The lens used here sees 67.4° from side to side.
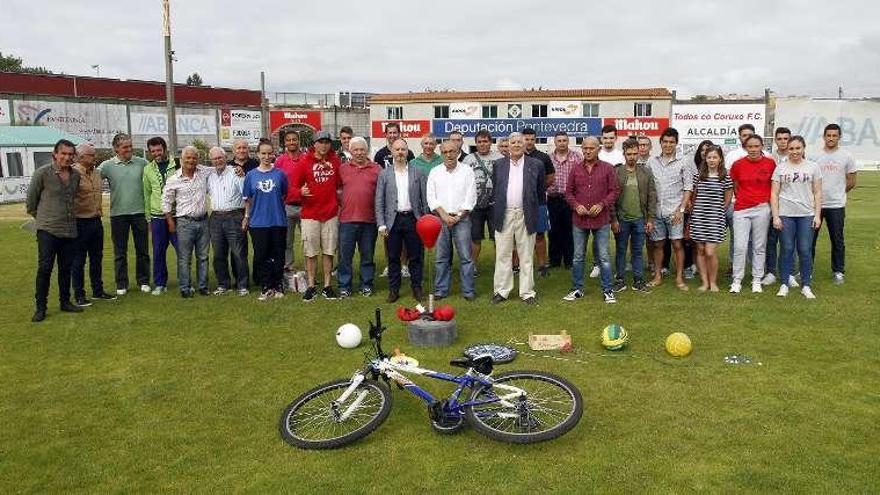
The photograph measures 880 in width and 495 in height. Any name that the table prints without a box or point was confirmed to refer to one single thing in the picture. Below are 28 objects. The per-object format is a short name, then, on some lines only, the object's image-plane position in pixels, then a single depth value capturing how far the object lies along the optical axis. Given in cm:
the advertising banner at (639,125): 5406
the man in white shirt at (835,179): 830
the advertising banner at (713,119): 4641
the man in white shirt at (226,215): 830
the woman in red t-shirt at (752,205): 782
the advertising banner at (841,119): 4003
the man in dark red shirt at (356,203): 797
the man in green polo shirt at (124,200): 848
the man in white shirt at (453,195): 770
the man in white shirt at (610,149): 917
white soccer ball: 620
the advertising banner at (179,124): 4622
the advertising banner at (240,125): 5375
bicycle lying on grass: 418
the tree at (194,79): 11261
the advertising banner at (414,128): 5872
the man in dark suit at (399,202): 782
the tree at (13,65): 7138
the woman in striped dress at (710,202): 794
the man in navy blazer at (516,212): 765
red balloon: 683
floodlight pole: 1852
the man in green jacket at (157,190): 848
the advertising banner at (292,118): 6262
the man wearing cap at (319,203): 795
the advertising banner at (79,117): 3925
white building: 5494
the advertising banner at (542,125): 5575
